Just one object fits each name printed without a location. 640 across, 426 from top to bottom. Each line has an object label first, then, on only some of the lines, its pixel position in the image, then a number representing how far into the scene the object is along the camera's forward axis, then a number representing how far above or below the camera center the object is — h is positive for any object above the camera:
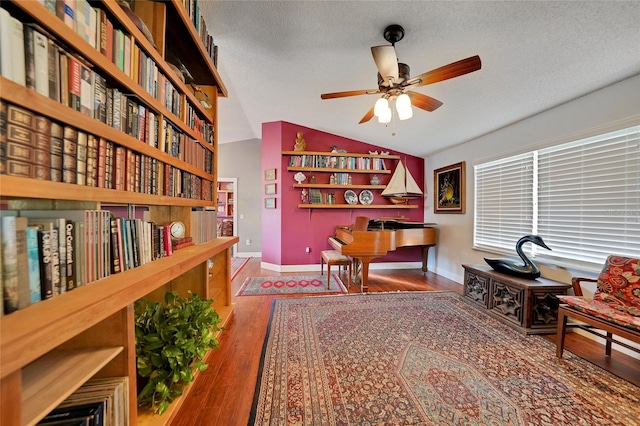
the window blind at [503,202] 2.74 +0.11
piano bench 3.35 -0.72
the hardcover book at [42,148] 0.70 +0.18
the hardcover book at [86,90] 0.85 +0.43
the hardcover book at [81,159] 0.85 +0.18
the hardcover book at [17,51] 0.63 +0.42
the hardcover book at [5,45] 0.60 +0.42
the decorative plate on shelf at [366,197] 4.47 +0.24
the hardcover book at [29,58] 0.67 +0.43
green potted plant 1.25 -0.77
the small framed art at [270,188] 4.40 +0.39
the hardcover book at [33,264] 0.69 -0.17
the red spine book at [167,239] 1.46 -0.19
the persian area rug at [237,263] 4.38 -1.16
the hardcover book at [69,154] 0.80 +0.18
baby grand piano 3.14 -0.43
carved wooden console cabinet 2.17 -0.89
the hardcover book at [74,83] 0.80 +0.43
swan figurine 2.37 -0.58
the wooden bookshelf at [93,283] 0.57 -0.28
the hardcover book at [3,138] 0.61 +0.18
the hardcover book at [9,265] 0.61 -0.15
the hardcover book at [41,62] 0.69 +0.43
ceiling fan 1.59 +0.97
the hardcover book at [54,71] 0.73 +0.43
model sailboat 4.19 +0.44
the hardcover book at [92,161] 0.90 +0.18
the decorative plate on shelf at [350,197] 4.43 +0.23
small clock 1.69 -0.15
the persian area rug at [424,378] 1.30 -1.13
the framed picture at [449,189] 3.71 +0.35
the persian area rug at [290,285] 3.28 -1.14
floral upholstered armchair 1.55 -0.69
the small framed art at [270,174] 4.38 +0.65
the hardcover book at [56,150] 0.76 +0.19
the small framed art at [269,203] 4.41 +0.11
